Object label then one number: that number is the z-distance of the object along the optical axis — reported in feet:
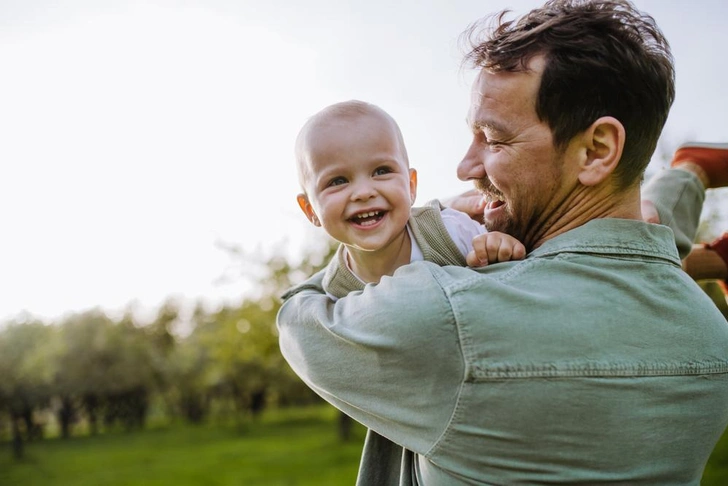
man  5.17
